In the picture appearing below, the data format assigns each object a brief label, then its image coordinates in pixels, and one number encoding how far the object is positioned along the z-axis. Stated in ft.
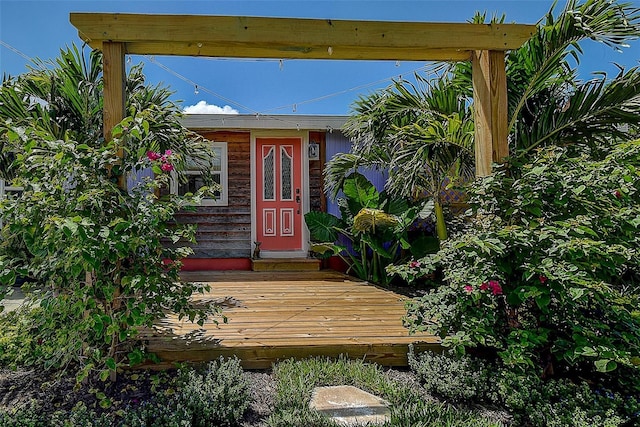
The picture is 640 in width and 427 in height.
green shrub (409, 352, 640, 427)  6.63
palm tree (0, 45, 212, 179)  9.45
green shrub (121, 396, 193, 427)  6.25
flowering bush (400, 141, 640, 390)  6.97
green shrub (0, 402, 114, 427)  6.26
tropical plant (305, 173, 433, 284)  16.65
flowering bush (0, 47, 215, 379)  6.45
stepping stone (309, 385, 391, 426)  6.69
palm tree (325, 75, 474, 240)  10.94
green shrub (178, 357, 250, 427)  6.59
